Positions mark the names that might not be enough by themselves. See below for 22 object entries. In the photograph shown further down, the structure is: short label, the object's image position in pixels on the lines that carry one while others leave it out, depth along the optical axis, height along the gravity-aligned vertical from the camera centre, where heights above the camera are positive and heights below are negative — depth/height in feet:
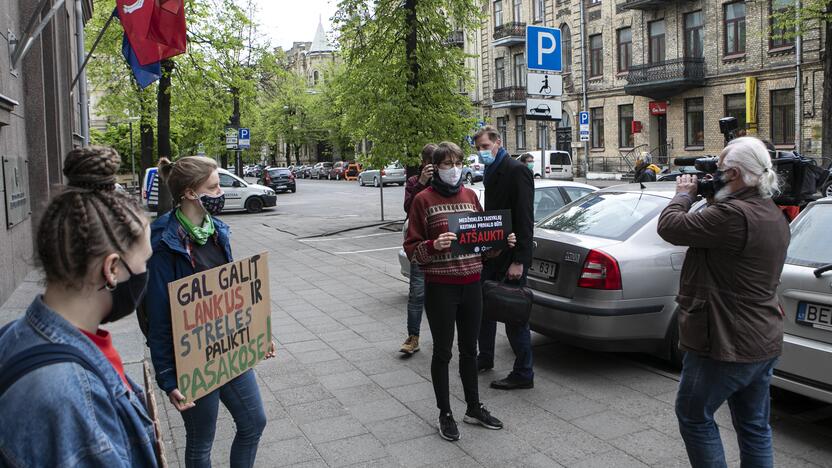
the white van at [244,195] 89.56 -2.52
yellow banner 109.31 +8.24
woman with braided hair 4.85 -1.15
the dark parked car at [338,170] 199.82 +0.35
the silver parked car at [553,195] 32.14 -1.29
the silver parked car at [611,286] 19.54 -3.28
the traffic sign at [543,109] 33.53 +2.54
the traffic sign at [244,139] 117.91 +5.56
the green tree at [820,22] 72.74 +13.49
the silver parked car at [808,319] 14.79 -3.29
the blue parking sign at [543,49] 34.06 +5.38
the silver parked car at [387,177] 148.25 -1.33
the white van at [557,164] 125.39 +0.09
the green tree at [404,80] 58.03 +7.09
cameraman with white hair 10.83 -2.13
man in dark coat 18.04 -1.15
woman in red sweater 15.42 -2.17
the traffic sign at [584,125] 110.63 +5.90
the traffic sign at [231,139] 118.47 +5.64
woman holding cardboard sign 10.62 -1.41
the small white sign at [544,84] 33.63 +3.69
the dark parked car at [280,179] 136.26 -1.17
